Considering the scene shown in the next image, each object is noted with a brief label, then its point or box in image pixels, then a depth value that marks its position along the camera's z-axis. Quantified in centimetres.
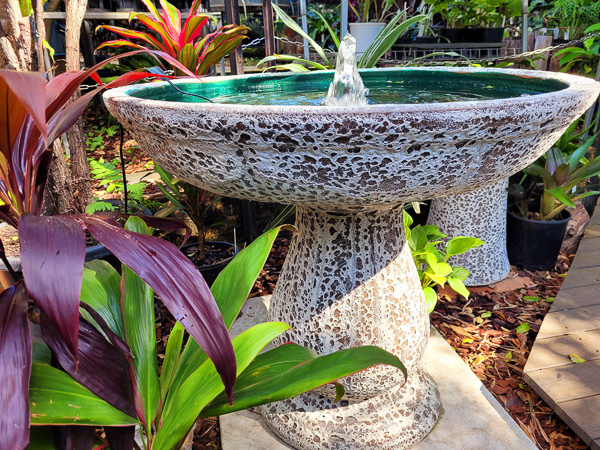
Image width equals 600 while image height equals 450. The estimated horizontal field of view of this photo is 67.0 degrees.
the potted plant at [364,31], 282
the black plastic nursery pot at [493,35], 326
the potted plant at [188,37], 190
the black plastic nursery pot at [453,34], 345
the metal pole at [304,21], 259
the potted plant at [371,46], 202
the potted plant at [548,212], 232
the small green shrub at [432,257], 174
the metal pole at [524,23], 276
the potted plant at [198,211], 203
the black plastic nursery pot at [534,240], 238
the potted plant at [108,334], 63
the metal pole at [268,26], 228
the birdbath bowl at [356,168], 73
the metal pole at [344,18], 231
